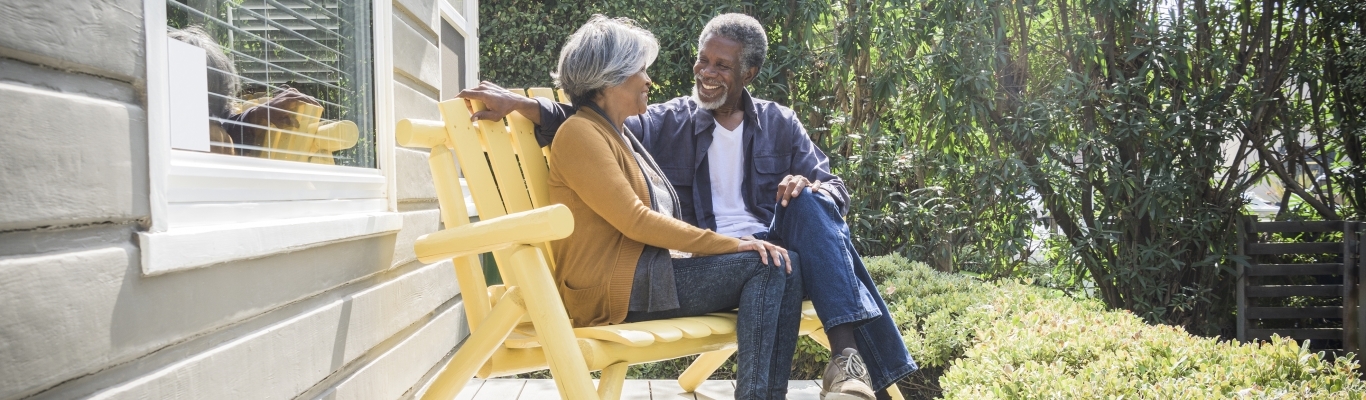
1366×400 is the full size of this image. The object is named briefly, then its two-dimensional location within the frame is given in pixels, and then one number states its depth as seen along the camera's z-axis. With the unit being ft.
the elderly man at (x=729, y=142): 8.65
